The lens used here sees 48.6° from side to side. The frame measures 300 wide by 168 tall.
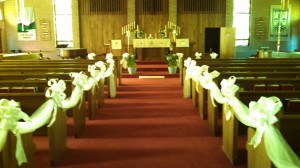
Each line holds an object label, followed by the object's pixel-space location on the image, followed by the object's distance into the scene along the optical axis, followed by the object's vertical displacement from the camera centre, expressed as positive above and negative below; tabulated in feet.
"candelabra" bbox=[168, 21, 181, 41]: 44.75 +2.97
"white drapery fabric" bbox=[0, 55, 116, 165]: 8.36 -1.89
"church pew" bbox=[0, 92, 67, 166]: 11.56 -2.76
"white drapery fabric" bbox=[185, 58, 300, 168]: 7.57 -2.00
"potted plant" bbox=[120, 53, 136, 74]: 33.65 -1.32
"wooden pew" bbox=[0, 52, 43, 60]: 33.47 -0.72
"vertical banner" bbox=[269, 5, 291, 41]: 46.62 +3.69
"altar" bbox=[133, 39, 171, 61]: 45.55 -0.57
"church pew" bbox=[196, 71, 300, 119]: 17.58 -1.53
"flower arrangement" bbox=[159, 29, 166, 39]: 40.60 +1.81
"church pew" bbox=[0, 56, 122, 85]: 24.25 -1.05
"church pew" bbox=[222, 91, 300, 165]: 9.33 -2.37
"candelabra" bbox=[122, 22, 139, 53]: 45.65 +3.03
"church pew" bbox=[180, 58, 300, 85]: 23.11 -1.03
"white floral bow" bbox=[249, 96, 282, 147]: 8.02 -1.58
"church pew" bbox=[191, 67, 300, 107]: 18.24 -1.39
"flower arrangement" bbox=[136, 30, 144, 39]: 40.55 +1.83
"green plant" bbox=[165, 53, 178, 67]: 33.94 -1.15
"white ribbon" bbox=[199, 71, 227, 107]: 12.89 -1.57
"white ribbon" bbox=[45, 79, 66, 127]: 11.40 -1.54
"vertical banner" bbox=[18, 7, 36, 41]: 46.65 +3.19
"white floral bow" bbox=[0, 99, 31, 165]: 8.30 -1.77
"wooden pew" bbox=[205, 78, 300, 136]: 15.64 -1.68
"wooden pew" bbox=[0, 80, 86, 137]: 14.75 -1.94
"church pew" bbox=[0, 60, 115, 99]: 21.42 -1.21
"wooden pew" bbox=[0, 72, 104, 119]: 18.56 -1.53
